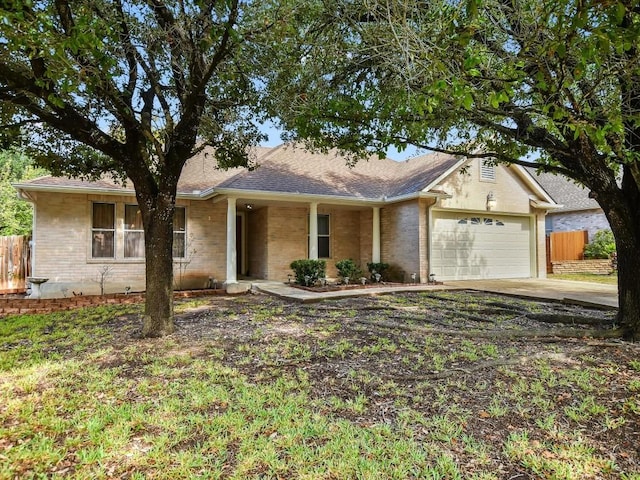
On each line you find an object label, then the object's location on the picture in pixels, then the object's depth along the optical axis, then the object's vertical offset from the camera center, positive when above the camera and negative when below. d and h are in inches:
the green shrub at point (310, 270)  488.7 -31.3
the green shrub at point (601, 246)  692.7 -0.8
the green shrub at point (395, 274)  551.8 -41.3
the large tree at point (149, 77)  182.4 +98.0
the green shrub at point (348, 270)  520.3 -32.4
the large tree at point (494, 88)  157.8 +85.8
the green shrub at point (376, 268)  550.0 -31.6
